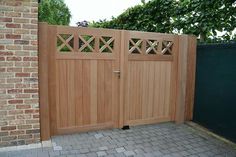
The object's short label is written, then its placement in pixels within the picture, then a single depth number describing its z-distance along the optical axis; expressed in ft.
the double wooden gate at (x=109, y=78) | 12.38
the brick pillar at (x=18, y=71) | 10.57
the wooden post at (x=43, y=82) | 11.60
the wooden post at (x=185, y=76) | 15.21
